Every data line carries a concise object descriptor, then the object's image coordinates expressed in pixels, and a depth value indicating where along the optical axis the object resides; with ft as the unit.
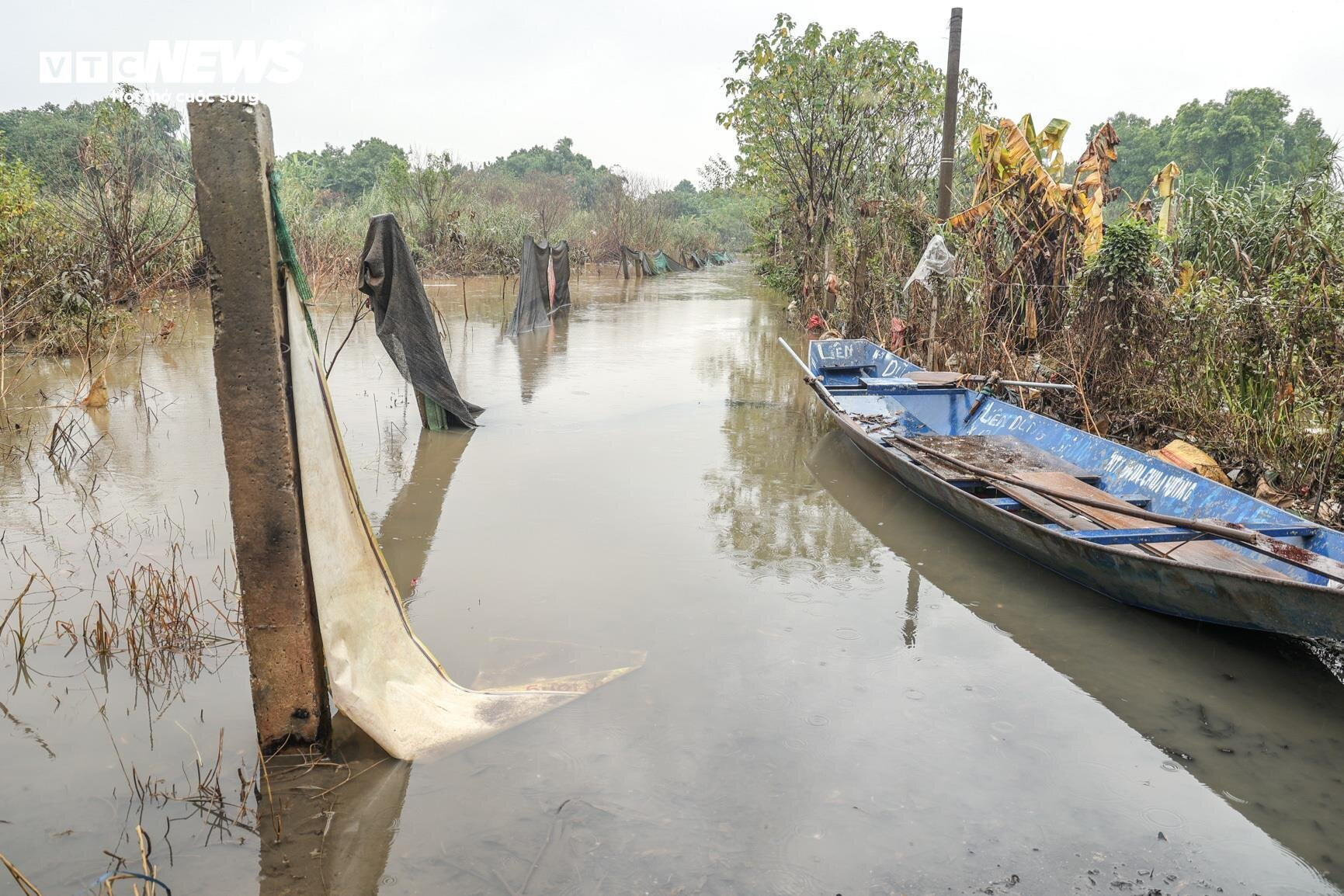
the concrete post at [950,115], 35.04
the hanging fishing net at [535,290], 50.37
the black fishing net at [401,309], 24.97
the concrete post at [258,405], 8.77
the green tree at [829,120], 44.34
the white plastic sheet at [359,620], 9.67
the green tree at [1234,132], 143.74
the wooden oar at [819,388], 24.84
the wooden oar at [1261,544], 12.18
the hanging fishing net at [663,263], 109.60
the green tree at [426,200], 78.84
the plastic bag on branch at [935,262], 31.91
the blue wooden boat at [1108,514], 12.21
